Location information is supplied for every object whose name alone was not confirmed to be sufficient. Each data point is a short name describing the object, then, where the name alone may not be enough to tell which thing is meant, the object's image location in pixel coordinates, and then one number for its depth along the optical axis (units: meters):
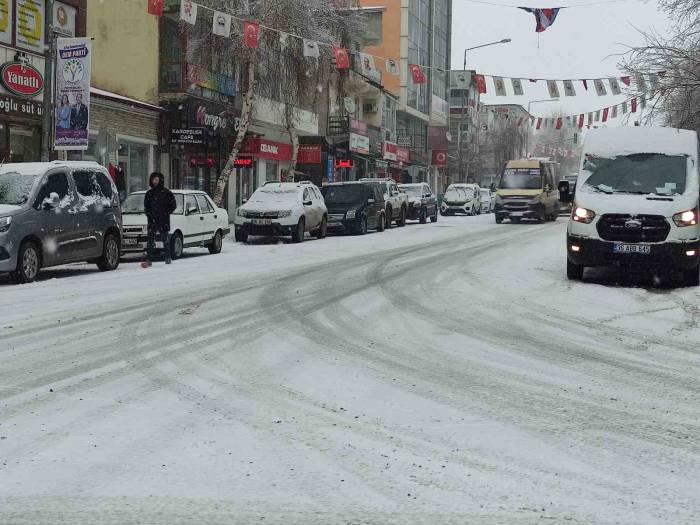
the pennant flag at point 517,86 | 35.41
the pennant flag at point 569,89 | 35.09
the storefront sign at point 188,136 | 31.12
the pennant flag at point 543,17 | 28.81
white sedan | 19.39
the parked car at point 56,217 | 13.99
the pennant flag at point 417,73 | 34.29
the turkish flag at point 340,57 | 28.08
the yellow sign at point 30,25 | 23.77
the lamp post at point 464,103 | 67.00
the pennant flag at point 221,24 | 24.17
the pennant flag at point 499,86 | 35.06
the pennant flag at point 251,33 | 25.20
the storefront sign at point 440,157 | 82.00
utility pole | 19.66
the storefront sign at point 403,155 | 65.38
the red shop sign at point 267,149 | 37.31
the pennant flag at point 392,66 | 30.84
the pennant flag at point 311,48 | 26.86
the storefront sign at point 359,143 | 50.76
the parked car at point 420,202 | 39.06
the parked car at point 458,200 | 50.03
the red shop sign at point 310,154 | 44.81
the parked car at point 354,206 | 29.33
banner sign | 19.30
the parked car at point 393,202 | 33.59
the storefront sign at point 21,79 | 22.92
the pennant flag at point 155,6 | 21.55
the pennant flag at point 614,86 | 34.50
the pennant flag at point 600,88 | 34.78
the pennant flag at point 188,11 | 22.27
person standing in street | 18.06
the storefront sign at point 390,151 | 61.58
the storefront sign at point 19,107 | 22.84
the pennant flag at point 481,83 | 34.22
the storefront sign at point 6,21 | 22.95
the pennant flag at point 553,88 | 35.25
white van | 13.58
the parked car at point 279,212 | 25.02
